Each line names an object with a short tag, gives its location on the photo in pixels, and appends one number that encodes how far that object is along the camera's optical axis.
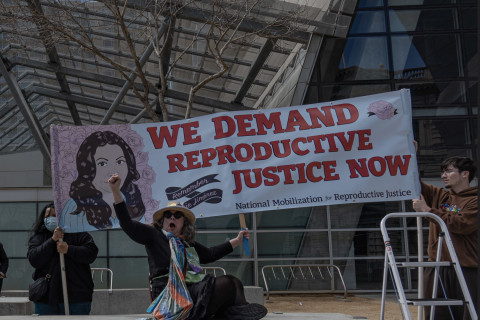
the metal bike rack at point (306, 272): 18.30
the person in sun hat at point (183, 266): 5.82
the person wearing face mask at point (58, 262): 7.01
